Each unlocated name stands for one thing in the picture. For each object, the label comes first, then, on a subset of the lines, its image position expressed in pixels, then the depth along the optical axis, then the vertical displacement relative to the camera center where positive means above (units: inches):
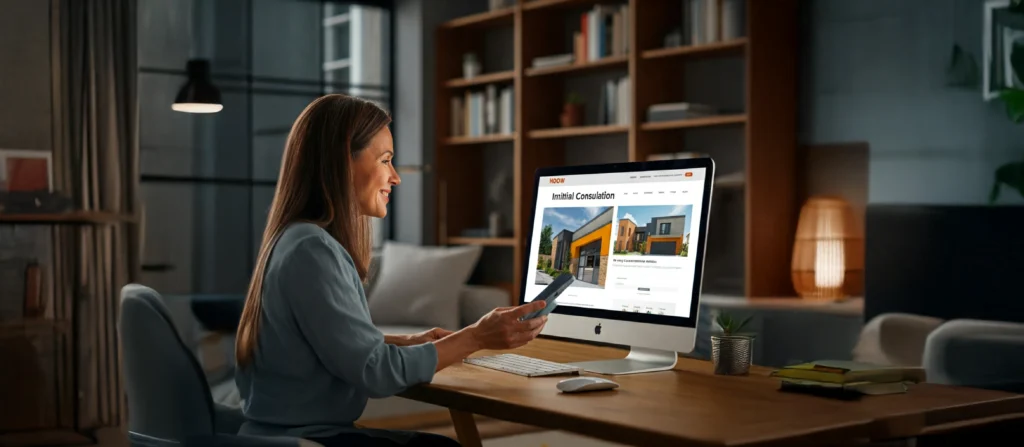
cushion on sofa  201.5 -16.4
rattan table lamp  166.2 -7.5
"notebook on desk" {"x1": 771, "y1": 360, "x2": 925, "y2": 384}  73.5 -11.8
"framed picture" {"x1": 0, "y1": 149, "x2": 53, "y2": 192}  166.9 +4.4
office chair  71.6 -11.9
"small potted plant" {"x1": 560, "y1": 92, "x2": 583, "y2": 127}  215.0 +18.0
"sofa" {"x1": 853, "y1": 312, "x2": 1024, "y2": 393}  140.9 -19.6
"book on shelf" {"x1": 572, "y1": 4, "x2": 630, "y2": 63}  198.5 +31.7
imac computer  82.4 -4.1
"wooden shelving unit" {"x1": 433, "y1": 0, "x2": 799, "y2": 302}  175.2 +14.2
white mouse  72.2 -12.3
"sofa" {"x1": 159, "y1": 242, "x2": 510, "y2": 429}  193.0 -19.4
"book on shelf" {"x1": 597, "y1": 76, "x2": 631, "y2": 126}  198.5 +18.7
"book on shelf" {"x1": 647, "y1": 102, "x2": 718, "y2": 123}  183.9 +15.8
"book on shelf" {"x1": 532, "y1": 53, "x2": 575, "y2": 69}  211.8 +28.0
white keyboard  81.7 -12.8
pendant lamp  214.5 +21.4
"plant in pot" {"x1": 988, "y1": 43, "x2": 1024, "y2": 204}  148.3 +13.2
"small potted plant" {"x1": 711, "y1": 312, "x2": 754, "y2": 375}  83.5 -11.6
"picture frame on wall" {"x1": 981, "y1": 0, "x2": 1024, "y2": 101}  149.0 +22.2
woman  71.1 -7.7
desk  59.2 -12.7
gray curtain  167.0 +4.0
